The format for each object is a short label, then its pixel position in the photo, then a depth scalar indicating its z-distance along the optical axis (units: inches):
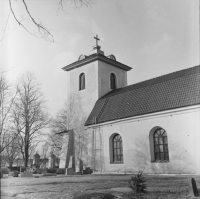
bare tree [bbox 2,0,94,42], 179.0
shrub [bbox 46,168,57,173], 730.8
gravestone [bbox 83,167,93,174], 634.6
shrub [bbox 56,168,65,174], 671.5
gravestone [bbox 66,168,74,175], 605.6
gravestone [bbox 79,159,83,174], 645.3
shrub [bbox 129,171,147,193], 253.6
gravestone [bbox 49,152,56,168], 1103.8
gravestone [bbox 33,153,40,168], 1006.4
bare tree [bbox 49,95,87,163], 720.8
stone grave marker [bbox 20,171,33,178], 566.2
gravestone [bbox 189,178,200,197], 244.4
